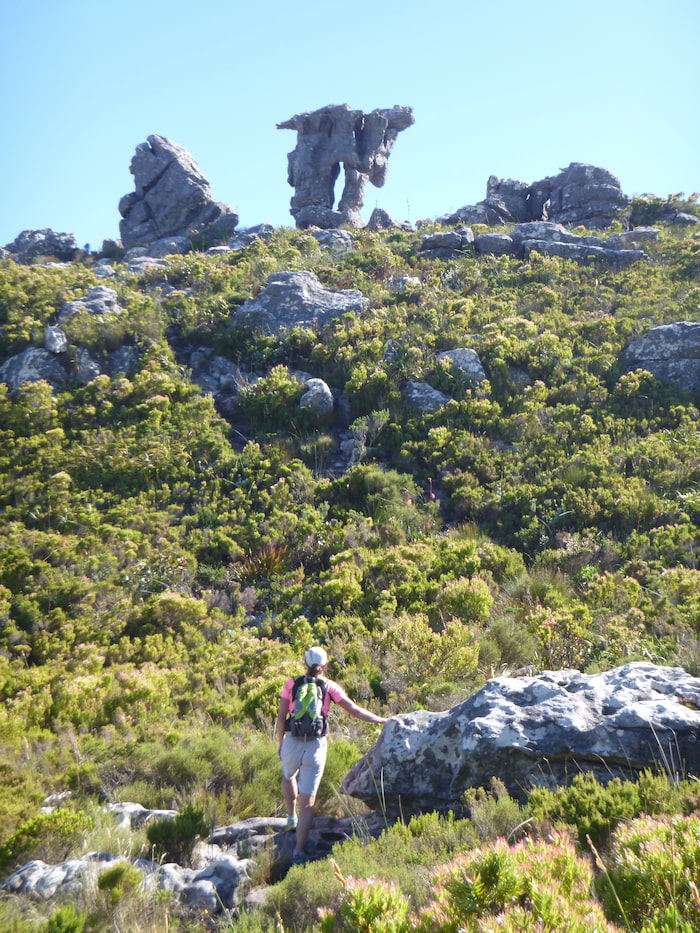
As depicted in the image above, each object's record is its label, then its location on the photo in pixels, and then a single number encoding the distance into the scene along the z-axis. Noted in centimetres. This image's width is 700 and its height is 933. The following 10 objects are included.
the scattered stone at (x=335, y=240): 2405
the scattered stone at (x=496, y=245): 2319
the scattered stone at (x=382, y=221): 3272
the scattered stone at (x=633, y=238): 2242
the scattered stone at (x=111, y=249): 3203
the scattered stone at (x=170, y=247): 2991
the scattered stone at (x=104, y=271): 2100
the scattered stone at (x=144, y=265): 2069
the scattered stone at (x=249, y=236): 2597
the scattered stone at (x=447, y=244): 2317
